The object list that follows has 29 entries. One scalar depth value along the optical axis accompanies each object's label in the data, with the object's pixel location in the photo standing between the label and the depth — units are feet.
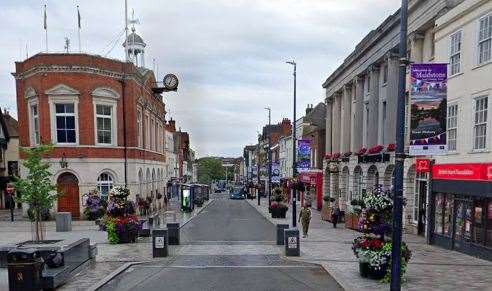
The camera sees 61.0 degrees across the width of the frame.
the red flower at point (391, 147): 78.34
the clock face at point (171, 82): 114.42
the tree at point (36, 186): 48.39
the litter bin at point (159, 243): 51.37
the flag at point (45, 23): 102.31
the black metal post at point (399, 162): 27.99
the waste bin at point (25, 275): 33.27
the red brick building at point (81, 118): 97.19
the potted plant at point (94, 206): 90.02
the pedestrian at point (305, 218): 67.10
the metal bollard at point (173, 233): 61.62
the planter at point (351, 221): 81.71
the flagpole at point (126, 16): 107.96
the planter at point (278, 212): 109.19
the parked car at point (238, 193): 231.91
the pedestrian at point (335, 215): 86.41
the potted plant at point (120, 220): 62.08
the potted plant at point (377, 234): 39.04
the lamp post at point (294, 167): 79.21
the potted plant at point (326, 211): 102.01
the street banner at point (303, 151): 95.58
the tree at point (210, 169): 456.28
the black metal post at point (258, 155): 320.48
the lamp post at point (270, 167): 139.06
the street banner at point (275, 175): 159.16
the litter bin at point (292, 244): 51.67
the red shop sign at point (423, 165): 65.36
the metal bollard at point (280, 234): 61.16
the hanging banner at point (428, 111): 27.40
